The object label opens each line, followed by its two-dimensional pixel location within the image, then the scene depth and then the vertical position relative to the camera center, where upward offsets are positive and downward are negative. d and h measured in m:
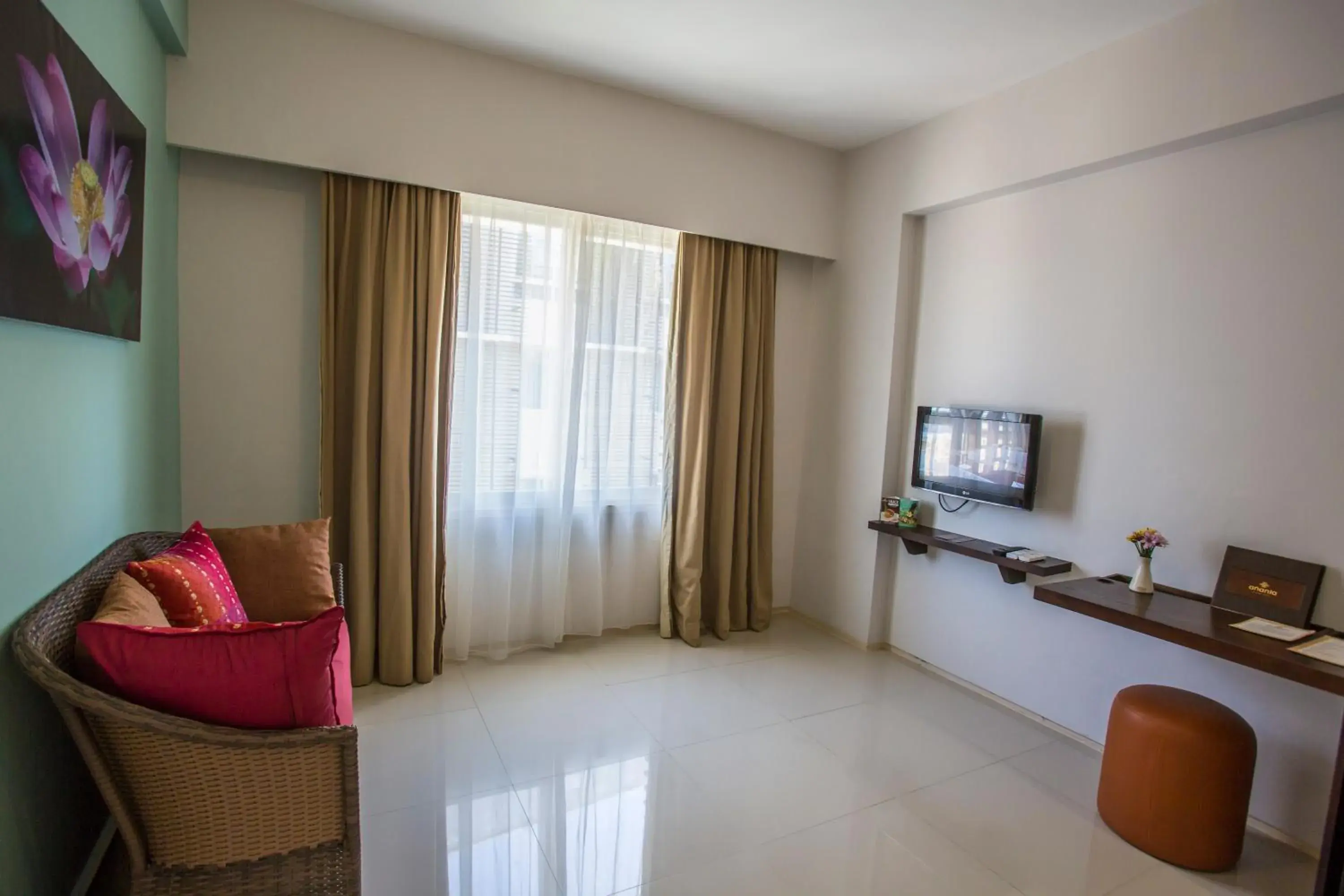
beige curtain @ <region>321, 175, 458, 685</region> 2.76 -0.07
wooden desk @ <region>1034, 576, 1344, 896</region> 1.75 -0.60
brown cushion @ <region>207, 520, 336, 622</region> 2.09 -0.63
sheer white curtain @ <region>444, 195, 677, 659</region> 3.10 -0.14
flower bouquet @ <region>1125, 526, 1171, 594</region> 2.35 -0.44
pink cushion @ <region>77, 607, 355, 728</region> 1.32 -0.60
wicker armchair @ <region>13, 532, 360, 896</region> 1.31 -0.87
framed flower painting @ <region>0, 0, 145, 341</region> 1.24 +0.41
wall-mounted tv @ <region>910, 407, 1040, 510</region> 2.80 -0.15
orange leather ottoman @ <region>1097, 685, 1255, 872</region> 1.97 -1.07
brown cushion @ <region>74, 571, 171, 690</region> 1.34 -0.54
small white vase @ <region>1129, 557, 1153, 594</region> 2.36 -0.53
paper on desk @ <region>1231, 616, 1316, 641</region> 1.96 -0.59
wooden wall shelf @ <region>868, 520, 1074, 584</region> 2.72 -0.59
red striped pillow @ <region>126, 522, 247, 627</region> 1.64 -0.55
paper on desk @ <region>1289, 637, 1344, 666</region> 1.80 -0.59
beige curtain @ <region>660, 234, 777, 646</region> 3.57 -0.19
